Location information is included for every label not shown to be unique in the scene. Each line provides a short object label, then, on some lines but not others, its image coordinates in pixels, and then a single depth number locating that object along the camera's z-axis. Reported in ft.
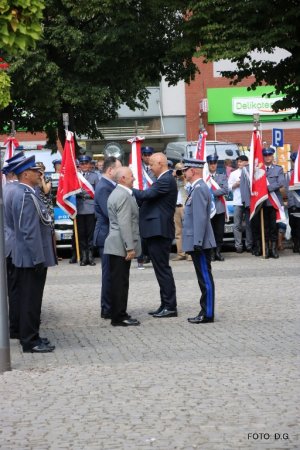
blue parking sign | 89.76
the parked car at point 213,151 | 80.69
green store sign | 146.30
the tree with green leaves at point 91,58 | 90.94
